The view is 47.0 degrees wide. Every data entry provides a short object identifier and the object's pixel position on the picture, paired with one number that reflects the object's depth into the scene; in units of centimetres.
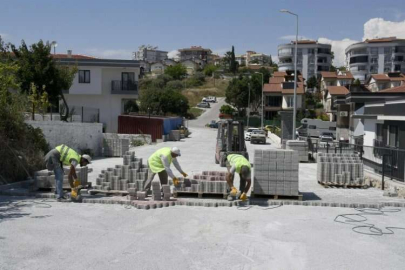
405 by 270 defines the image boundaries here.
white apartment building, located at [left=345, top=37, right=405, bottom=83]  10788
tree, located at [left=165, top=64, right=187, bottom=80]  13438
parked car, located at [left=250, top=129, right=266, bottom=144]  4878
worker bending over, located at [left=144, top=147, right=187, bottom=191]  1338
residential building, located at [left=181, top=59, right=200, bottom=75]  16055
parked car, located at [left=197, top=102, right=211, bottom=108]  10512
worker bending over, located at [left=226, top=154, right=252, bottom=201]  1314
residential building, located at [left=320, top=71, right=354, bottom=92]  9150
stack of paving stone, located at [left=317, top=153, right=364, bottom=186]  1748
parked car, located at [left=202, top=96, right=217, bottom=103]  11072
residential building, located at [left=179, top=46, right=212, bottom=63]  19281
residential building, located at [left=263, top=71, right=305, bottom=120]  7944
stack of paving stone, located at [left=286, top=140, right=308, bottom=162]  2891
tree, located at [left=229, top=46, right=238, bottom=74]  14275
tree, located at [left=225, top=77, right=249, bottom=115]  8788
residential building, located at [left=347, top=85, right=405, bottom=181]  1751
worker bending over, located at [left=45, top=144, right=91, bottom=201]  1320
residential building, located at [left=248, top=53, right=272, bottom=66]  19125
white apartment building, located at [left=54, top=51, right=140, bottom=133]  4709
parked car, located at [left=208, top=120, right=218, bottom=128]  7588
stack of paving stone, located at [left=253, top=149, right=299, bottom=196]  1377
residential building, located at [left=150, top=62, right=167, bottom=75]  15729
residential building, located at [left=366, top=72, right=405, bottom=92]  7606
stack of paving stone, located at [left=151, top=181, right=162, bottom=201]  1329
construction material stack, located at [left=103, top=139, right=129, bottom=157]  2883
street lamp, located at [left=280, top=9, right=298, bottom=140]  3086
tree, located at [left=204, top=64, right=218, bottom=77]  14300
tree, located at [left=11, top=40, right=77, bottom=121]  3650
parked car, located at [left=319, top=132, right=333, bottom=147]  4922
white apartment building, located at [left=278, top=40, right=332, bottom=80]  11838
